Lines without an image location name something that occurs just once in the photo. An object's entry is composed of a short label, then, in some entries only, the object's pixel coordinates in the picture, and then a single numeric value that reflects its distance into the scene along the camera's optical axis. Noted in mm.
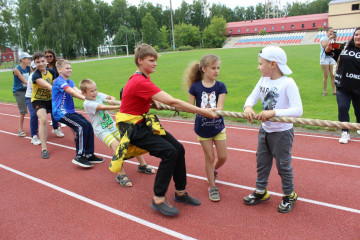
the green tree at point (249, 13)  101250
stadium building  64044
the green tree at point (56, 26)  56344
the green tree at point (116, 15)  78438
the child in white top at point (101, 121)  4613
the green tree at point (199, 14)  89688
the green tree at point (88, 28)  62416
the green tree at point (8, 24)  55925
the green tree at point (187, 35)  71375
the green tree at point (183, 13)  89500
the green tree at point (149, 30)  72250
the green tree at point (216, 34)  70000
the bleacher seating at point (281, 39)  53941
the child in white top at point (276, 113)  3074
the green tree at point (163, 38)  73875
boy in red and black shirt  3321
